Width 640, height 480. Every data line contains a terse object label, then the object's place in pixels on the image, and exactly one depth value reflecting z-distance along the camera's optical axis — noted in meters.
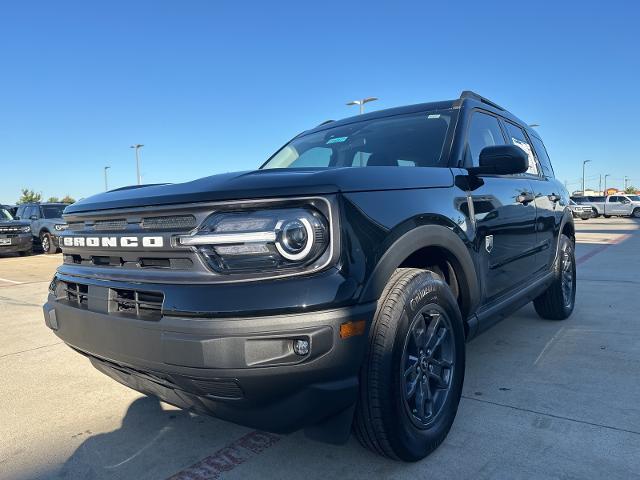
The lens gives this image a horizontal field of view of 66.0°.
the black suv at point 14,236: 14.80
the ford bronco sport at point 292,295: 1.77
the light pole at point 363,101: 22.10
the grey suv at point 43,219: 16.56
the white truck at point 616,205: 38.34
